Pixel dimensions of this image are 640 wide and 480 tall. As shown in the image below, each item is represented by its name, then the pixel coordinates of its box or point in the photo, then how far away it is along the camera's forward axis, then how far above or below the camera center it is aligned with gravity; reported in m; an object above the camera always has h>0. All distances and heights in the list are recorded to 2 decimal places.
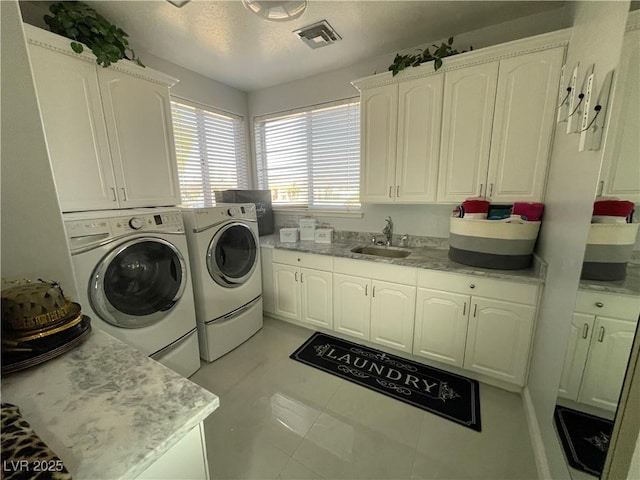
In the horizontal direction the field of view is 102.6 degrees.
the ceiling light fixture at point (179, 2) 1.54 +1.16
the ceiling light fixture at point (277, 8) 1.11 +0.81
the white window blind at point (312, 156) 2.70 +0.43
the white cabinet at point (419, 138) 1.95 +0.43
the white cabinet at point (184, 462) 0.56 -0.61
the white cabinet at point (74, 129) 1.45 +0.41
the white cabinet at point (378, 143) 2.12 +0.43
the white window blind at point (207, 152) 2.66 +0.49
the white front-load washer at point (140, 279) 1.40 -0.51
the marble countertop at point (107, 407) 0.50 -0.50
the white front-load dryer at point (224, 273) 1.98 -0.66
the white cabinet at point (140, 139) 1.73 +0.42
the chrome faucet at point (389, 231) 2.51 -0.37
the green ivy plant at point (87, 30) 1.51 +1.01
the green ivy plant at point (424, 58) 1.84 +1.00
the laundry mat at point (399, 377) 1.69 -1.38
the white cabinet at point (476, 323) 1.66 -0.90
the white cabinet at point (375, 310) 2.03 -0.97
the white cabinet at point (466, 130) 1.78 +0.44
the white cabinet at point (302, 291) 2.38 -0.93
